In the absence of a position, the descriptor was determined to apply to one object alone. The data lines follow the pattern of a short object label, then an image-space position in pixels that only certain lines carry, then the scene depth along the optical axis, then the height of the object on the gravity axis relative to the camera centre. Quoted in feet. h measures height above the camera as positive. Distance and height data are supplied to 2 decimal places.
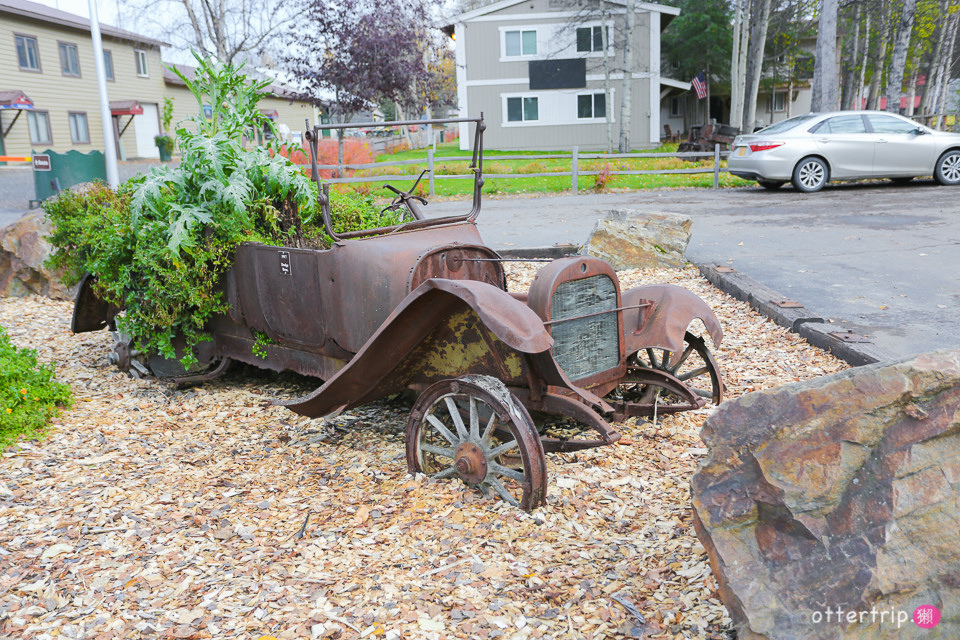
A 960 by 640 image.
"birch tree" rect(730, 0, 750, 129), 91.45 +11.20
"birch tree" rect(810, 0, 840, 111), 59.82 +8.16
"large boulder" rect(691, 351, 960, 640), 6.38 -3.07
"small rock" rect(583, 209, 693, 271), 27.50 -2.59
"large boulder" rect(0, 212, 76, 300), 26.84 -2.50
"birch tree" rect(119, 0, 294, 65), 105.40 +22.82
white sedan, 48.06 +0.70
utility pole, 42.86 +4.77
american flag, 92.69 +10.06
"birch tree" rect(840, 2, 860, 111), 96.87 +14.45
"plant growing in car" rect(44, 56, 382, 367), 15.06 -0.73
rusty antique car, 10.28 -2.63
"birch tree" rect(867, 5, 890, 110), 100.98 +15.98
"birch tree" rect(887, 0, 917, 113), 65.05 +9.74
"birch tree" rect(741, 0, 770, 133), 91.81 +14.87
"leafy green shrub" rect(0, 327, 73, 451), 13.74 -3.98
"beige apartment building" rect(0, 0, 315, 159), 93.15 +15.07
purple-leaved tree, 79.25 +13.43
